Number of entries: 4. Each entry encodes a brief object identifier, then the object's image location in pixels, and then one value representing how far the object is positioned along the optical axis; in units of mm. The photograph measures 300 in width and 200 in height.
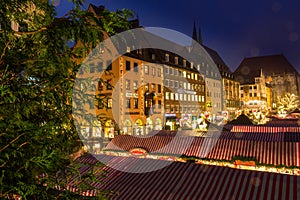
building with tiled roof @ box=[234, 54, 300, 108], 100438
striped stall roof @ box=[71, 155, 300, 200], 6516
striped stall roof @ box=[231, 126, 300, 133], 18319
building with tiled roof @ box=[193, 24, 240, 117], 70000
